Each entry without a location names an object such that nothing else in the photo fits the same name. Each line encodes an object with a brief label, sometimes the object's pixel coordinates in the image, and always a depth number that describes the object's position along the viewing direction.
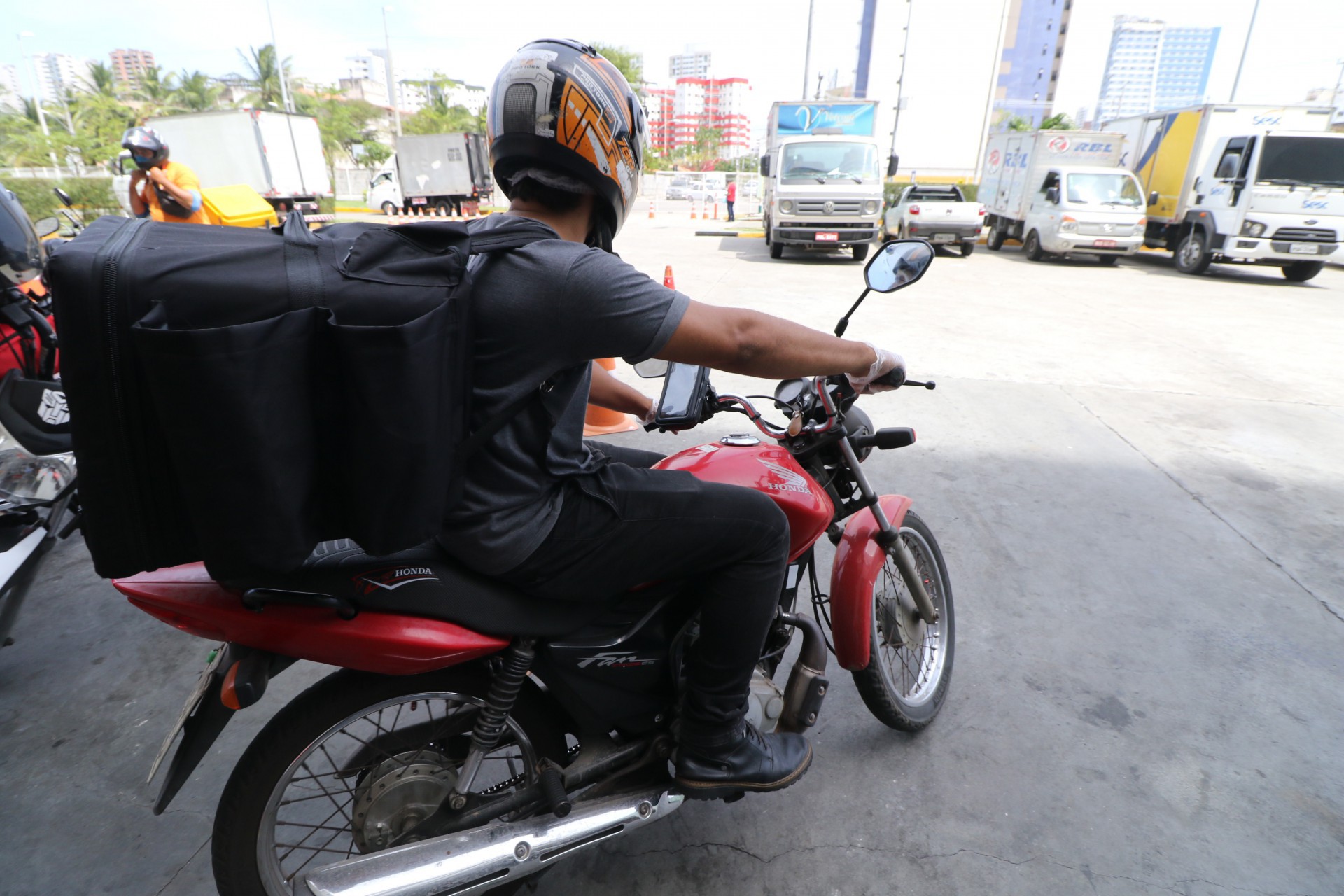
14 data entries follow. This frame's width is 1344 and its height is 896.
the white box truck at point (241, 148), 22.11
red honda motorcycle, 1.54
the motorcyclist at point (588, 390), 1.45
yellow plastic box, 8.62
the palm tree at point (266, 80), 53.50
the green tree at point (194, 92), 54.66
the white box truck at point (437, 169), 29.20
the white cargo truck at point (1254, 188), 13.67
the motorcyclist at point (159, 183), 6.68
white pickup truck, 17.28
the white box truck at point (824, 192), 15.12
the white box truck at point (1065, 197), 15.70
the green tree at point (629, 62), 51.62
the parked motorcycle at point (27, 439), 2.77
